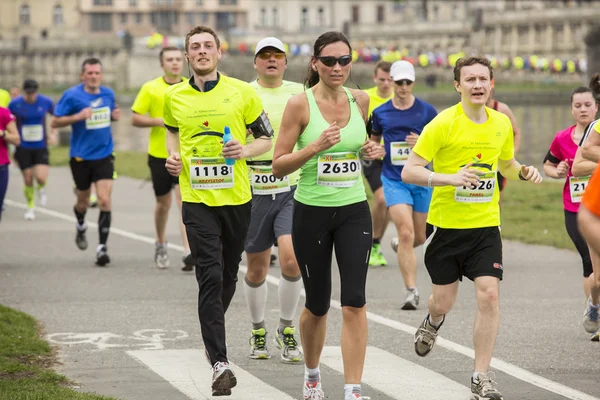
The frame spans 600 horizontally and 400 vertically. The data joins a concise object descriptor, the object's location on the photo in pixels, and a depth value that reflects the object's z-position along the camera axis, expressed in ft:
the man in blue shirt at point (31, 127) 69.77
